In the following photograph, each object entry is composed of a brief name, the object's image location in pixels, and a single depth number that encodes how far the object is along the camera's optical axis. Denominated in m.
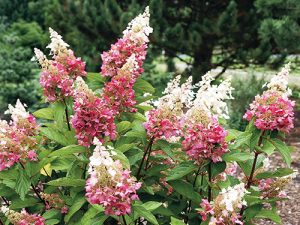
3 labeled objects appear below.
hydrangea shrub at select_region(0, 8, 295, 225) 2.28
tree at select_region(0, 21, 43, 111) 7.97
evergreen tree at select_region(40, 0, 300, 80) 7.97
